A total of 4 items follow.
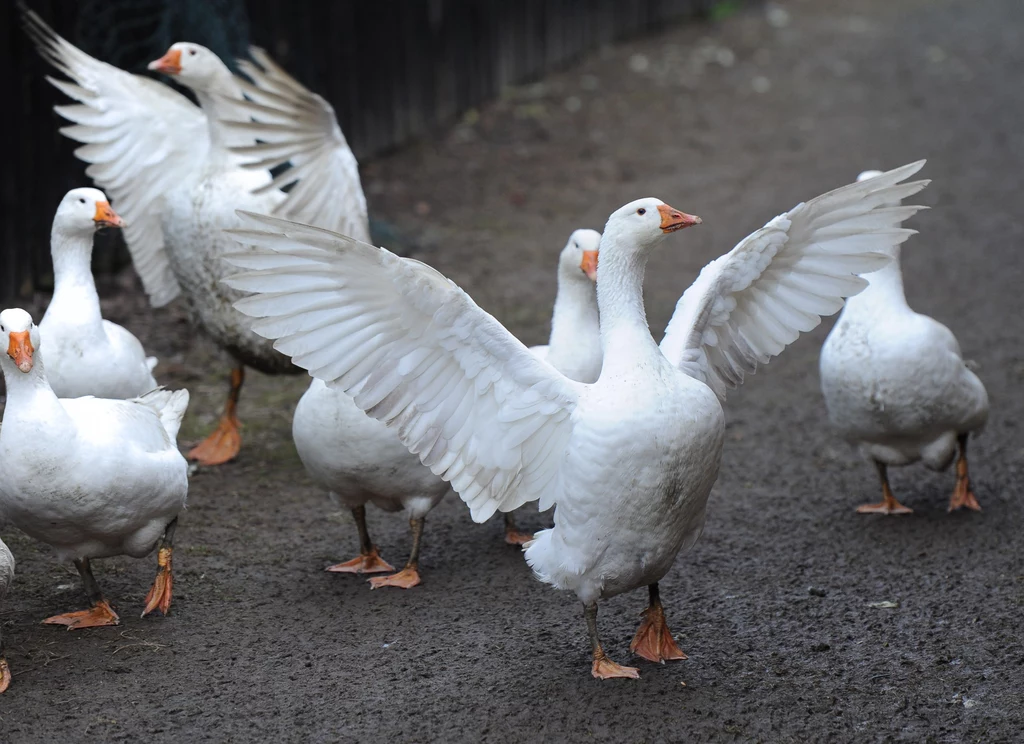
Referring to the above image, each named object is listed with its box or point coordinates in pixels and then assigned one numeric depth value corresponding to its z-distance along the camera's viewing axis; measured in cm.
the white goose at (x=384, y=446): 930
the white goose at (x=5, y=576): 780
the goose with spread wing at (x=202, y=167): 1157
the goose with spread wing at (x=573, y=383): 731
